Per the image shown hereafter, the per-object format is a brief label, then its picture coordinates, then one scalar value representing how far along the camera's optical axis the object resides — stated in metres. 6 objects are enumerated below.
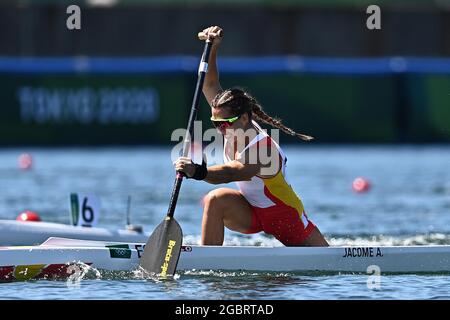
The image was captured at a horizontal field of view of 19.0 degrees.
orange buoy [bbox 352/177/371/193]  19.39
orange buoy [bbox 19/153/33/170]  22.42
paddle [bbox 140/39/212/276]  11.01
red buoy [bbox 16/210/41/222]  14.32
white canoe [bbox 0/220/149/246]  13.04
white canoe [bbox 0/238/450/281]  10.94
